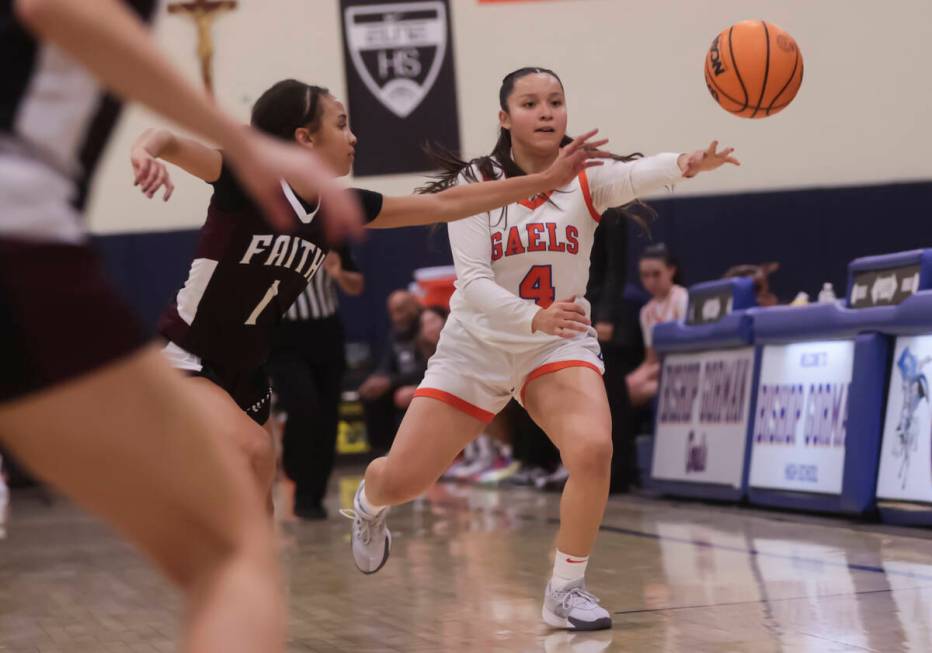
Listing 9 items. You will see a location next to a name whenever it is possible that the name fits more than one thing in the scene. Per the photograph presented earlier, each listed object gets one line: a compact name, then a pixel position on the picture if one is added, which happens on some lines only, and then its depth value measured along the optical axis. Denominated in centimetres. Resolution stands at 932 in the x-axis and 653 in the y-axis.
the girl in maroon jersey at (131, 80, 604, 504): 773
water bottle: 1422
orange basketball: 941
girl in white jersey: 820
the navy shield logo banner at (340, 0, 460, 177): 2559
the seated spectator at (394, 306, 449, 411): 2070
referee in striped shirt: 1514
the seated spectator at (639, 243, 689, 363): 1783
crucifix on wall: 2555
